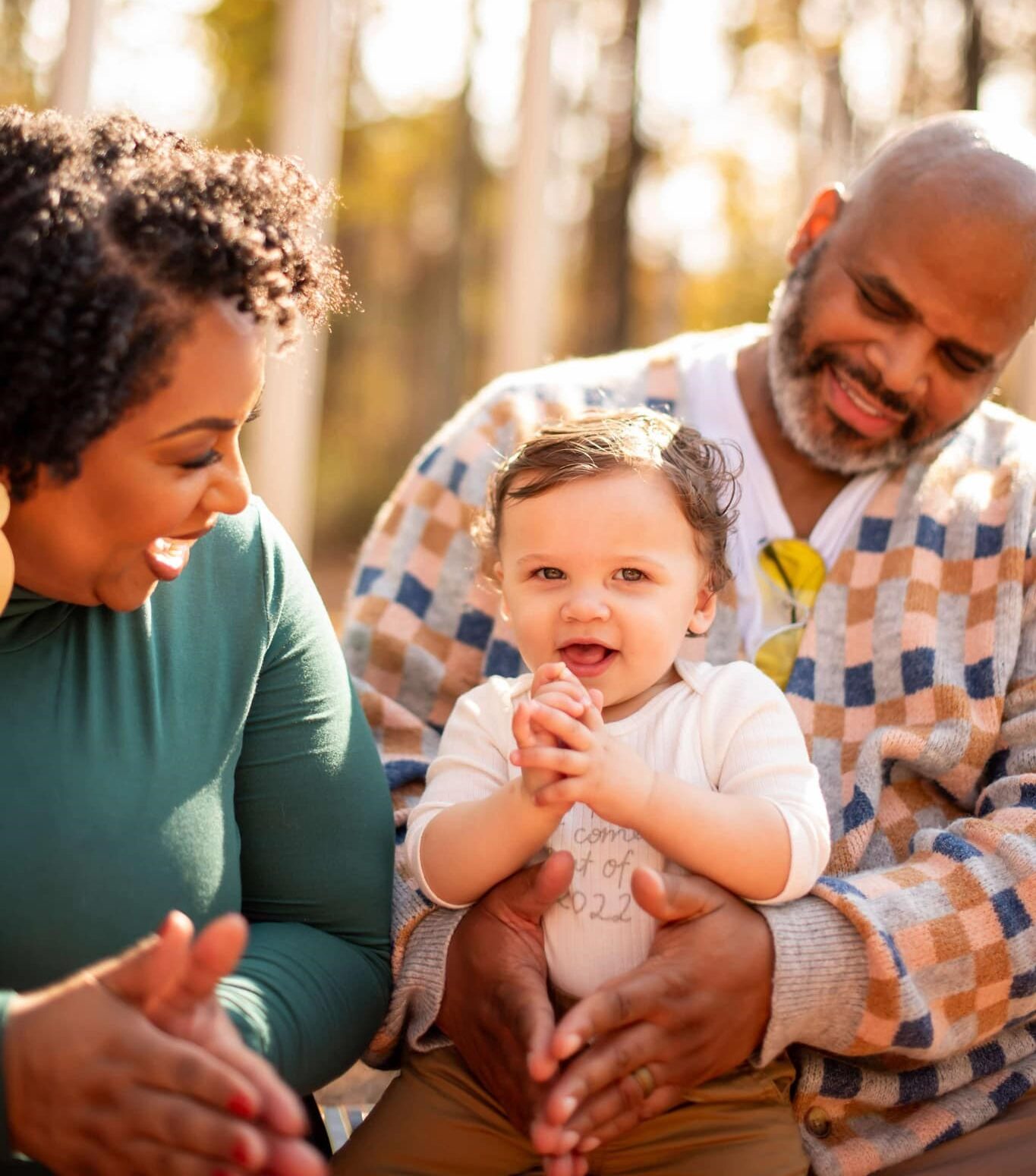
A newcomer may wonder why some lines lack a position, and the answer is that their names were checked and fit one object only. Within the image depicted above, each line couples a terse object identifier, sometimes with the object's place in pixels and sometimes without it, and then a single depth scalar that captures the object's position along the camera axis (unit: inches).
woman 52.8
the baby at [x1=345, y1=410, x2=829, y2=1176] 68.7
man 70.9
